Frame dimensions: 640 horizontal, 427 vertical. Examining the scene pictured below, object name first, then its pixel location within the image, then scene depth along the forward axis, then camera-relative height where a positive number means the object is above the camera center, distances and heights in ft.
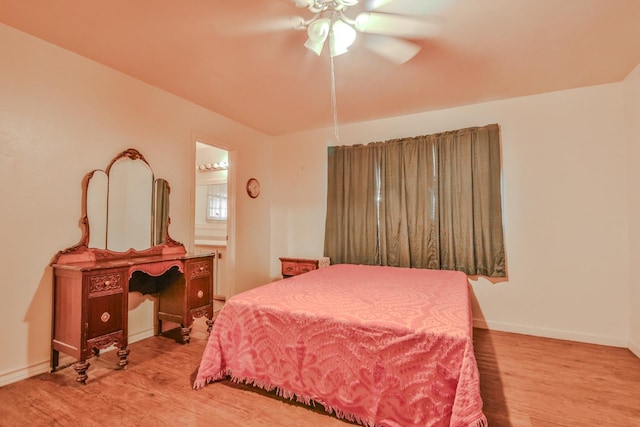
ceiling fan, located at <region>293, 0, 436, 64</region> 5.97 +4.34
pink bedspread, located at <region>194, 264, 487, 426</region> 4.62 -2.25
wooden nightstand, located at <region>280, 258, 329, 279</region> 13.17 -1.81
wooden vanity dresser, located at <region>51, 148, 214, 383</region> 7.02 -1.15
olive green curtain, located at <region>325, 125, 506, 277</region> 10.65 +0.77
